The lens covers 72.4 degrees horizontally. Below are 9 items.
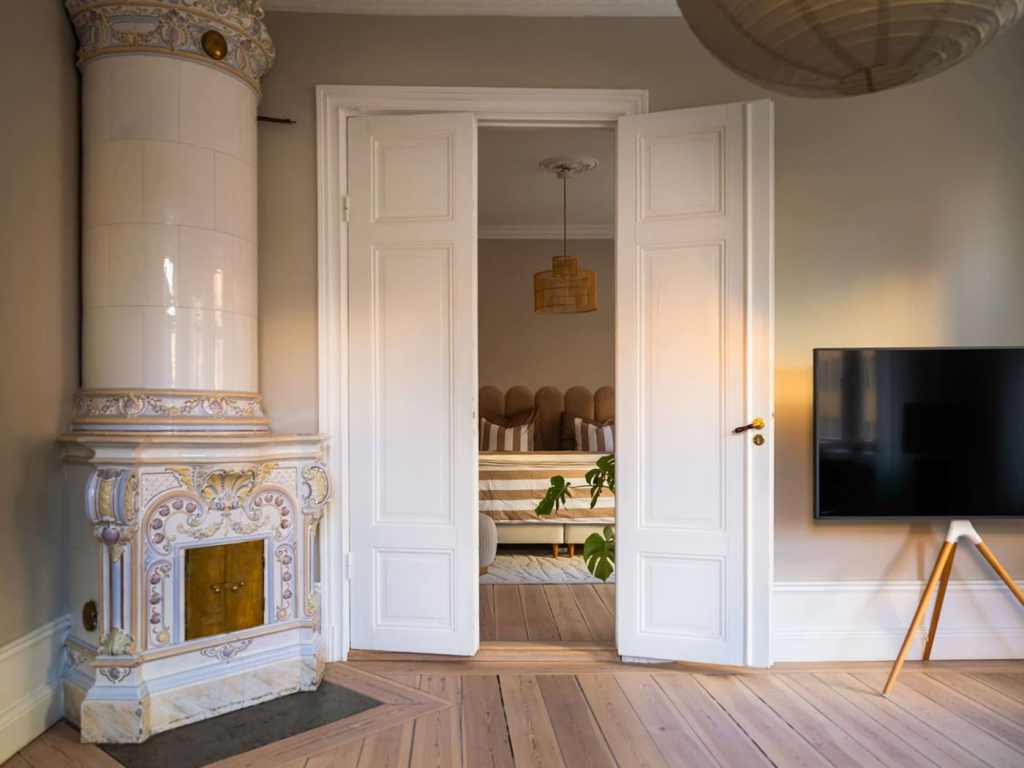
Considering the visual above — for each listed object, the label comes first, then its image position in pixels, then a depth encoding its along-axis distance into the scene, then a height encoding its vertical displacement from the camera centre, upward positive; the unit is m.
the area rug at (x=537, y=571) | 4.28 -1.20
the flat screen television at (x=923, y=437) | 2.74 -0.21
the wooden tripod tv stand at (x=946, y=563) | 2.60 -0.70
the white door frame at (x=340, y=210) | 2.96 +0.74
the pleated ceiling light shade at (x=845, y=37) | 1.00 +0.52
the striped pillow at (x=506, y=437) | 6.40 -0.49
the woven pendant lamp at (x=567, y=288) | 5.60 +0.77
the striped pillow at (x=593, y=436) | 6.26 -0.47
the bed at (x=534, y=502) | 4.76 -0.81
